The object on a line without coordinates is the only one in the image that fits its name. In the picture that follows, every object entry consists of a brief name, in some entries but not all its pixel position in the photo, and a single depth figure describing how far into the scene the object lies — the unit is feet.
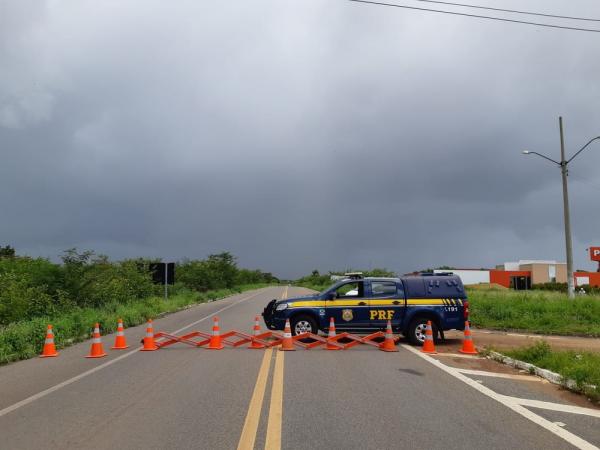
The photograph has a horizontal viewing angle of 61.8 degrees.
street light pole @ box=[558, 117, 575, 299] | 74.59
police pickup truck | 43.65
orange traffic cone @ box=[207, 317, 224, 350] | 40.89
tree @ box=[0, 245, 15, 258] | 214.90
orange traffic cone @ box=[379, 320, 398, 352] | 39.60
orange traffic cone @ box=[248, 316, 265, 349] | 40.73
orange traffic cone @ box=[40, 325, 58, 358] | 39.86
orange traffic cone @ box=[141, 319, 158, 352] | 41.11
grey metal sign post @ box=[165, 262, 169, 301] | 111.22
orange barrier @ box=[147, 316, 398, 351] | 39.75
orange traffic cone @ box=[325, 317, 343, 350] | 40.11
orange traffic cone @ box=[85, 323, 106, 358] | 38.42
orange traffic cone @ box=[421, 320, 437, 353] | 39.27
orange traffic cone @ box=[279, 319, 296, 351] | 39.40
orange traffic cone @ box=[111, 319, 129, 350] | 42.67
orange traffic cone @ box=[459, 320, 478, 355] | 39.22
